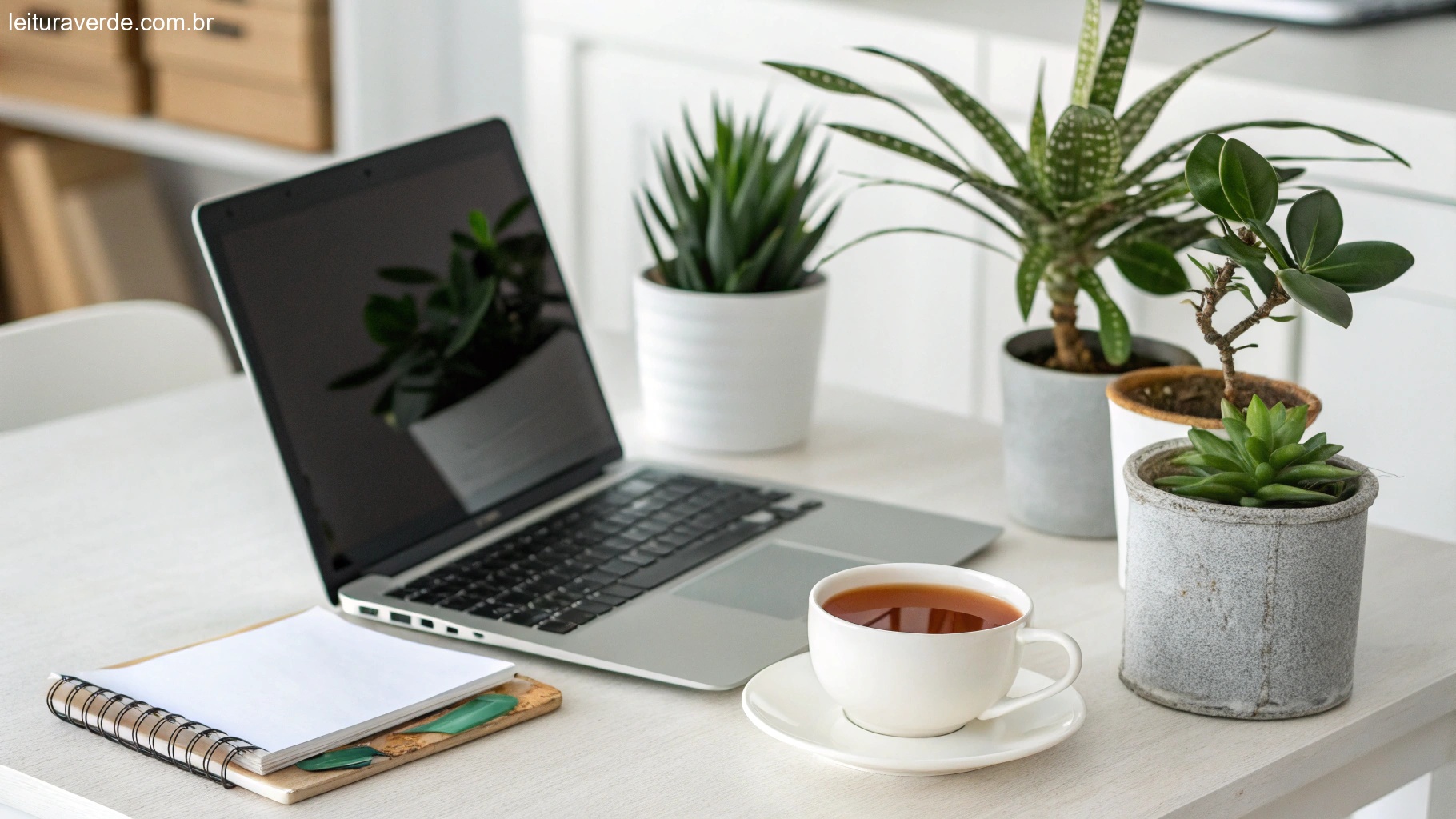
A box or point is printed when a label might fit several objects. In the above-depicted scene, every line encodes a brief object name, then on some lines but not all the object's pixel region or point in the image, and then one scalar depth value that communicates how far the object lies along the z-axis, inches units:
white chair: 71.8
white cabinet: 73.4
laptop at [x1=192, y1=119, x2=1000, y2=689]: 55.5
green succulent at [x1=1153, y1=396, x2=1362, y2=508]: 50.9
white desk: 49.2
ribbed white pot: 63.9
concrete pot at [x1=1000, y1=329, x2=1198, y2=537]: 59.1
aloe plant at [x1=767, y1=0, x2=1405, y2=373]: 57.3
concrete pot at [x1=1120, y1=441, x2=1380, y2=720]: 50.4
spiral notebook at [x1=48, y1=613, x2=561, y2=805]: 49.1
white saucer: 49.2
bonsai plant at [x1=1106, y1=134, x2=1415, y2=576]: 49.9
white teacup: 49.0
